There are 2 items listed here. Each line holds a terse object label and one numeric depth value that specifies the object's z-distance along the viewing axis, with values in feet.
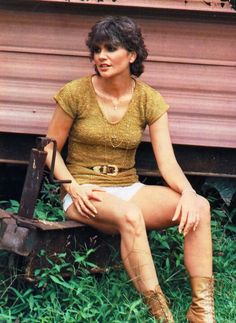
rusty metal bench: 14.73
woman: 15.37
